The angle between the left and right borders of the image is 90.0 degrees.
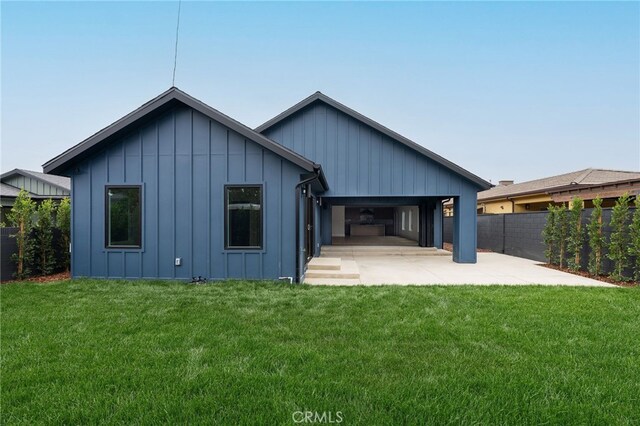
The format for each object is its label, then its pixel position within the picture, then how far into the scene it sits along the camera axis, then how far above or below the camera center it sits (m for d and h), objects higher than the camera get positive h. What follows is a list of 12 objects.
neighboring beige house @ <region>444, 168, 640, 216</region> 12.02 +1.02
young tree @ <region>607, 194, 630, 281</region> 7.03 -0.63
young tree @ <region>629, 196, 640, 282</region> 6.66 -0.55
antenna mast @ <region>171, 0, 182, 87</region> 6.97 +3.53
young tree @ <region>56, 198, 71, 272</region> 7.86 -0.20
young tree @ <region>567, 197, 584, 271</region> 8.40 -0.60
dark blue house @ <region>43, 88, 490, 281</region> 6.78 +0.40
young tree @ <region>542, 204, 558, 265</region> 9.43 -0.68
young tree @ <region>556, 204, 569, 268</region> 9.02 -0.53
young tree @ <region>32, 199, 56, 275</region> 7.34 -0.55
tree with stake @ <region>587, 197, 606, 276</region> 7.60 -0.66
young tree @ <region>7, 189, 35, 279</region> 6.92 -0.29
